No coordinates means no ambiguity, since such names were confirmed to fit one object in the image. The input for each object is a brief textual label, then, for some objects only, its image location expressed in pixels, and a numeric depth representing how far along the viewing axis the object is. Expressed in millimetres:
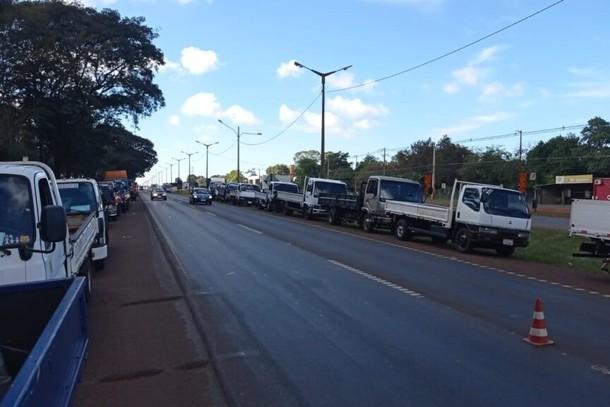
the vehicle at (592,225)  14703
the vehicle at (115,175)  74488
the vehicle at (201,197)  59150
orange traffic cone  7480
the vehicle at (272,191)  43769
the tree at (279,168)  178525
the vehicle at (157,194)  78875
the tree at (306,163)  158788
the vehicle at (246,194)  55328
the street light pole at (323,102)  40906
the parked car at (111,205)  28516
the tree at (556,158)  100250
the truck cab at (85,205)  13445
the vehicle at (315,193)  34688
